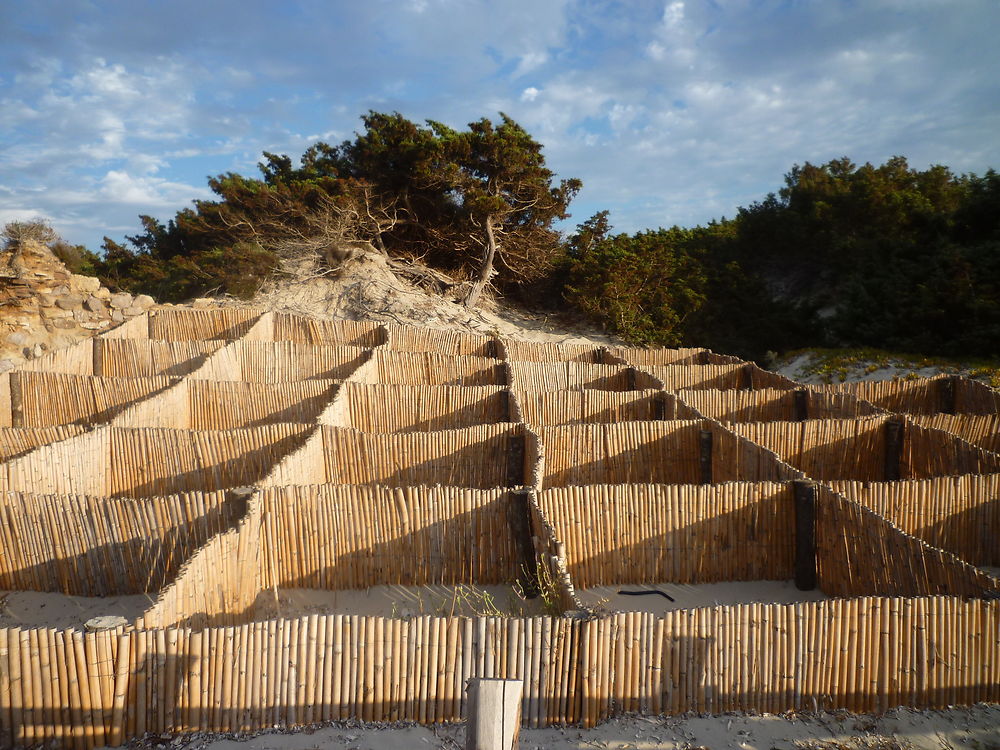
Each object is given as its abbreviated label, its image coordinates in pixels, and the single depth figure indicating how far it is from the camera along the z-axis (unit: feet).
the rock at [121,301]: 48.17
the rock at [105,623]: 12.14
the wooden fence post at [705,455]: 24.98
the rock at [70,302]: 44.70
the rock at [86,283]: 46.62
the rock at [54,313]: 43.86
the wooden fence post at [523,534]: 17.48
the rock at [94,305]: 46.34
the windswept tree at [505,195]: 68.85
